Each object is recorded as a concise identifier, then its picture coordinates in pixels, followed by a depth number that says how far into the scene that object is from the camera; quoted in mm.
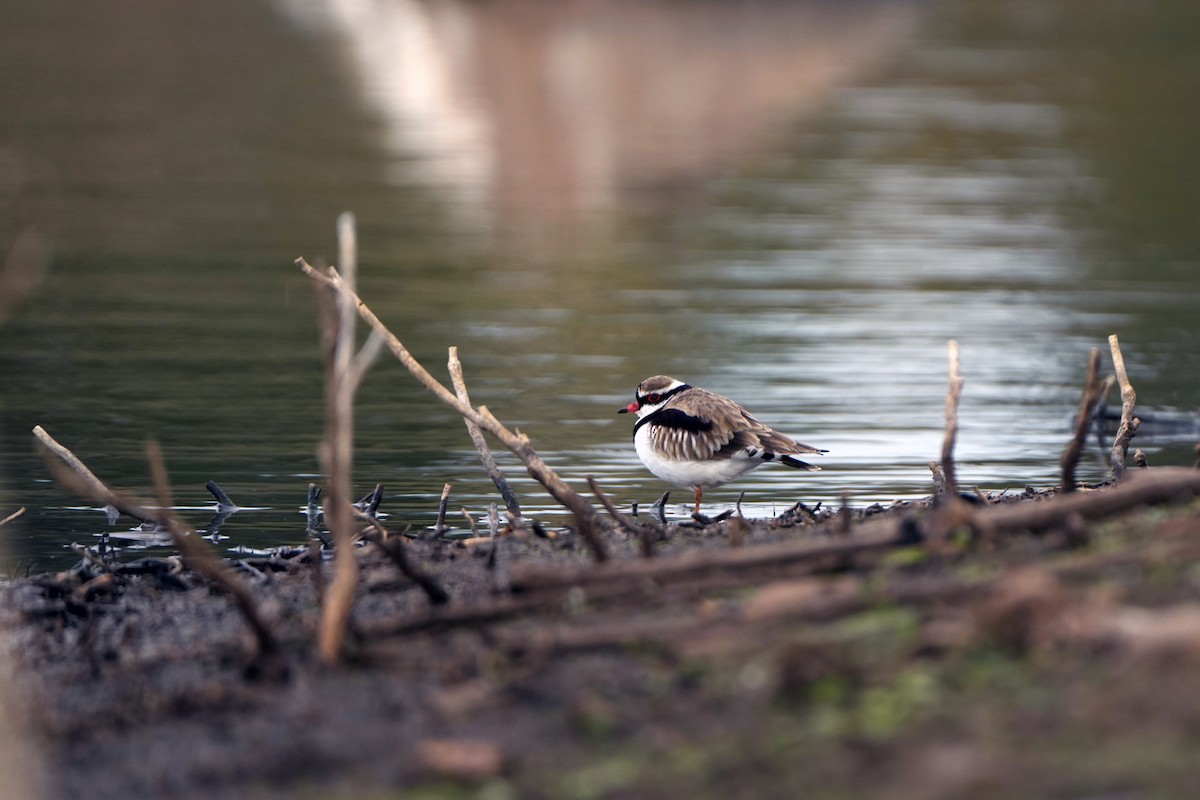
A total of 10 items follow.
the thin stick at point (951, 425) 13650
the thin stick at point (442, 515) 17359
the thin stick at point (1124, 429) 17581
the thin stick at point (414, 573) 13062
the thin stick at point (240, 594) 12133
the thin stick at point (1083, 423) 13555
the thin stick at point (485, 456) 18234
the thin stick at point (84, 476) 15843
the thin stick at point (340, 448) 11937
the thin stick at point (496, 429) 15859
